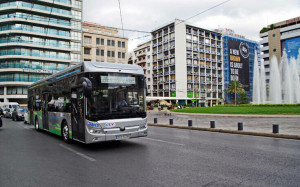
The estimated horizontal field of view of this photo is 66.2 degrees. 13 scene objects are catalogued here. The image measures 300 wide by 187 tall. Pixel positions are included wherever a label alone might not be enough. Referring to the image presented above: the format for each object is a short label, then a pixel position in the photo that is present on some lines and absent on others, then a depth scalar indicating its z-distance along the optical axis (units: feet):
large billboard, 277.64
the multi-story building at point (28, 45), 166.40
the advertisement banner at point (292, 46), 263.90
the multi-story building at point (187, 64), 237.04
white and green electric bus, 24.02
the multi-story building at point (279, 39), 268.00
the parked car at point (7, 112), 101.07
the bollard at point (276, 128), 36.11
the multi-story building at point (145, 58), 271.08
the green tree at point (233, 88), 249.96
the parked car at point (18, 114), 79.05
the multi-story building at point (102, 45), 199.11
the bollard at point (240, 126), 41.24
